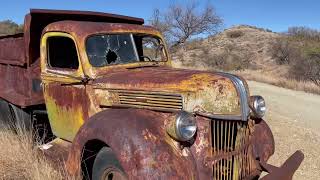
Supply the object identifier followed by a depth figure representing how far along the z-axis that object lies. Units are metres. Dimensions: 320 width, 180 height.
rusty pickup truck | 2.50
